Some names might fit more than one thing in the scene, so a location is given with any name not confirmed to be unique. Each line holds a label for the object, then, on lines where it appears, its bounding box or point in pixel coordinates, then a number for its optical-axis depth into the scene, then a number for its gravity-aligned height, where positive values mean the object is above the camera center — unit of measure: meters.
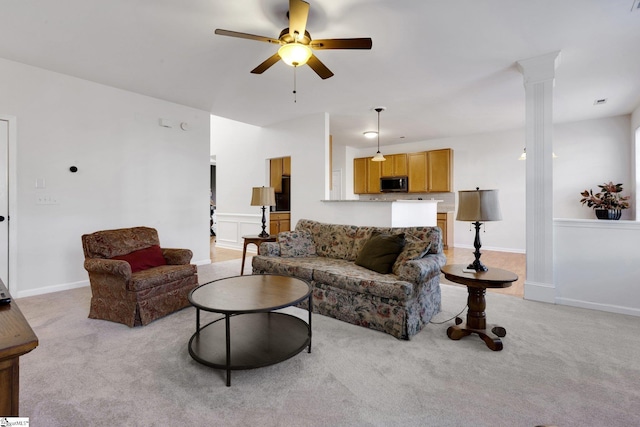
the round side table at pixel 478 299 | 2.21 -0.67
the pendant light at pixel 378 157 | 6.17 +1.13
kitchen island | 4.56 +0.02
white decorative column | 3.19 +0.42
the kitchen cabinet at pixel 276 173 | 6.46 +0.86
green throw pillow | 2.90 -0.39
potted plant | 4.95 +0.21
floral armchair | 2.64 -0.58
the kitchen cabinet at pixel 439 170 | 6.88 +0.98
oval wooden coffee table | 1.86 -0.87
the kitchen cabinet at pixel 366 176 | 8.00 +1.00
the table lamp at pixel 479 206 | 2.36 +0.05
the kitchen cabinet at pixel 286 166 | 6.61 +1.03
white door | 3.31 +0.18
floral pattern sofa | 2.43 -0.56
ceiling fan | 2.18 +1.29
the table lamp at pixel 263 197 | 4.63 +0.25
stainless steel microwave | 7.43 +0.72
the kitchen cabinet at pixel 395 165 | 7.48 +1.20
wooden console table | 0.76 -0.38
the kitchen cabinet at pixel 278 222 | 6.12 -0.17
